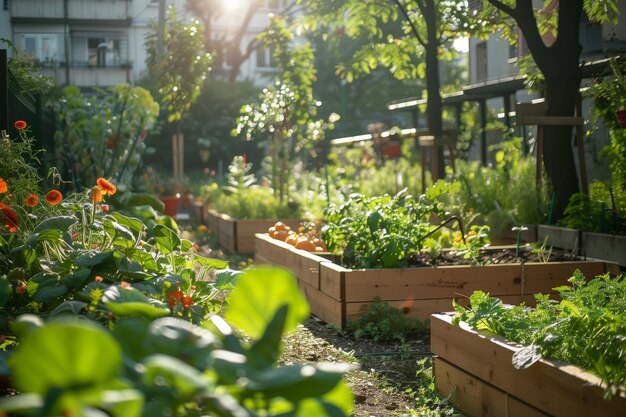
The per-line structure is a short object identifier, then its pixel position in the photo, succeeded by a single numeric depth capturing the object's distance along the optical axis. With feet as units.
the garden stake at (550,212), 26.48
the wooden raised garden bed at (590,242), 23.35
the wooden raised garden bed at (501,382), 9.96
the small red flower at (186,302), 10.43
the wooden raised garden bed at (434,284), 19.66
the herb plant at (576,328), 9.82
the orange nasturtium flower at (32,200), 12.87
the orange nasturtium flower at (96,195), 13.23
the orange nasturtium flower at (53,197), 12.99
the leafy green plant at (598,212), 25.08
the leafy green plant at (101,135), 35.24
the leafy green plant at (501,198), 29.99
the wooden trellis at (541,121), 30.09
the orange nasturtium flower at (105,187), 13.73
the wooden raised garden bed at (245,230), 38.58
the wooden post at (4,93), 17.19
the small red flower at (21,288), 10.96
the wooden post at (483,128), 61.41
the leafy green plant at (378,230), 20.13
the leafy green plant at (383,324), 19.11
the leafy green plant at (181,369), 4.14
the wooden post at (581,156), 30.19
